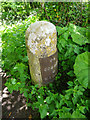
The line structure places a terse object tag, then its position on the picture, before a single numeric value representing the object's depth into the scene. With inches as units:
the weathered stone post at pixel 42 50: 63.9
